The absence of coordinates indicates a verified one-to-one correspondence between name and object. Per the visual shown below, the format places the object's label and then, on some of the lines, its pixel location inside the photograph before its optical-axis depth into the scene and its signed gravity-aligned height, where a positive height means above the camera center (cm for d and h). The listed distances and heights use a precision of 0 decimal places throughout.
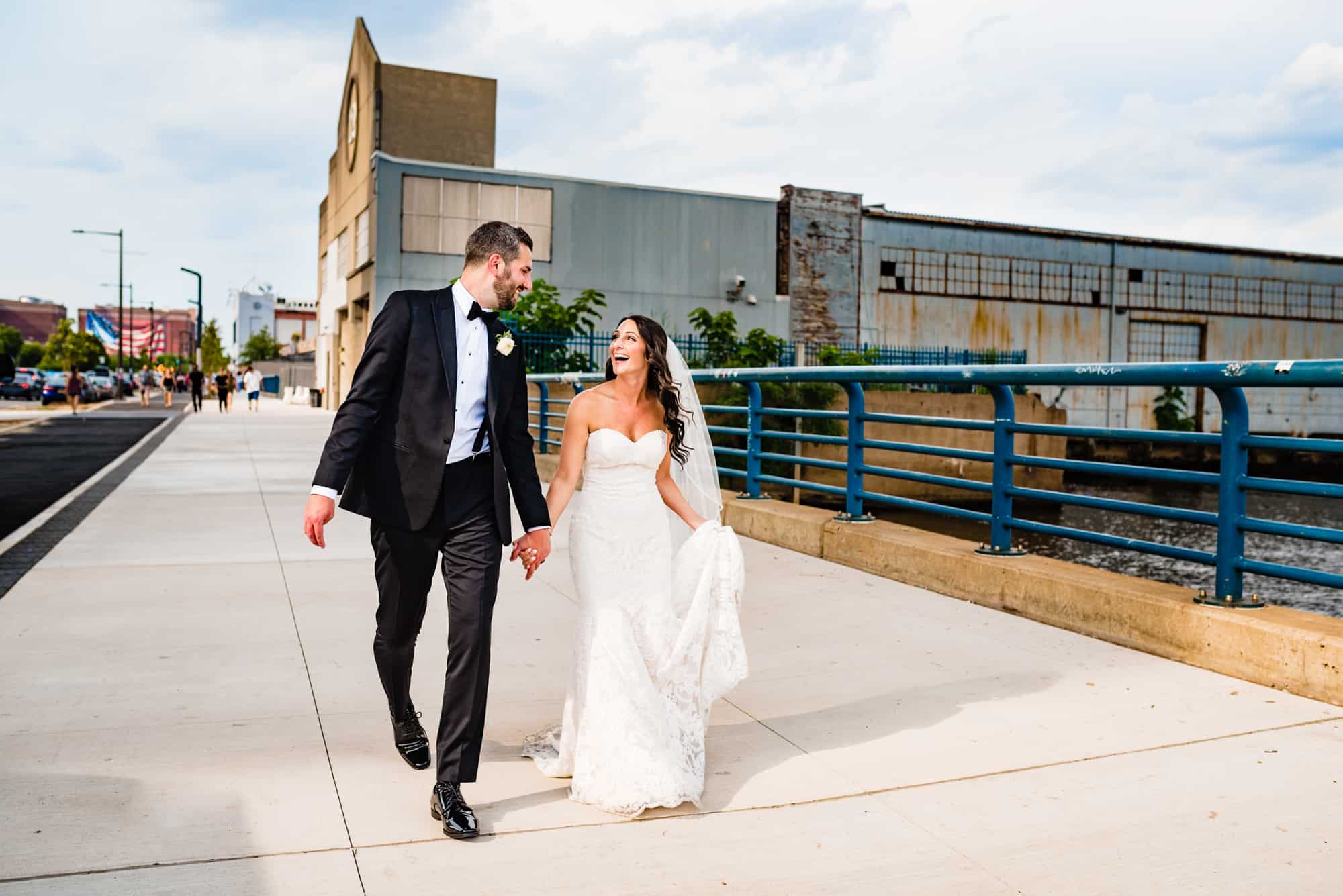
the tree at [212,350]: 11362 +279
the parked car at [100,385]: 5603 -50
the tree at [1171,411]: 3700 -30
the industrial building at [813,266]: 3591 +436
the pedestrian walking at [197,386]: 4256 -28
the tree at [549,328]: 2289 +116
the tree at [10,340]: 17838 +533
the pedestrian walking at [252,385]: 4469 -20
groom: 370 -21
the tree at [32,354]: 18200 +320
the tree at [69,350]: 11406 +278
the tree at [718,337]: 2572 +119
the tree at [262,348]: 12238 +333
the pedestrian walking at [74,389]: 3959 -46
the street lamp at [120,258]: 6729 +686
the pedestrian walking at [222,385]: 3956 -20
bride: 391 -73
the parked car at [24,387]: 5491 -60
